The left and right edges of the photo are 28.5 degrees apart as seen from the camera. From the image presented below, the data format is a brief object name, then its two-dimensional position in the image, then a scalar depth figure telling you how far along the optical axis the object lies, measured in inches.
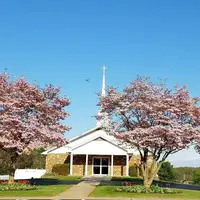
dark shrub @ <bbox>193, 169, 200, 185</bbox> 1657.2
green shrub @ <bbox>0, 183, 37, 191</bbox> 941.8
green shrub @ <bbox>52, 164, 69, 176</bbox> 1828.2
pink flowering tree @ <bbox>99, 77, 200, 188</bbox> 959.6
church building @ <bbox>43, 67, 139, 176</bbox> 1772.9
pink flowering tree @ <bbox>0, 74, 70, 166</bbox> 986.1
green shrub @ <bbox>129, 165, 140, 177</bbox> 1783.2
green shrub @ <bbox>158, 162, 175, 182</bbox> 1843.5
